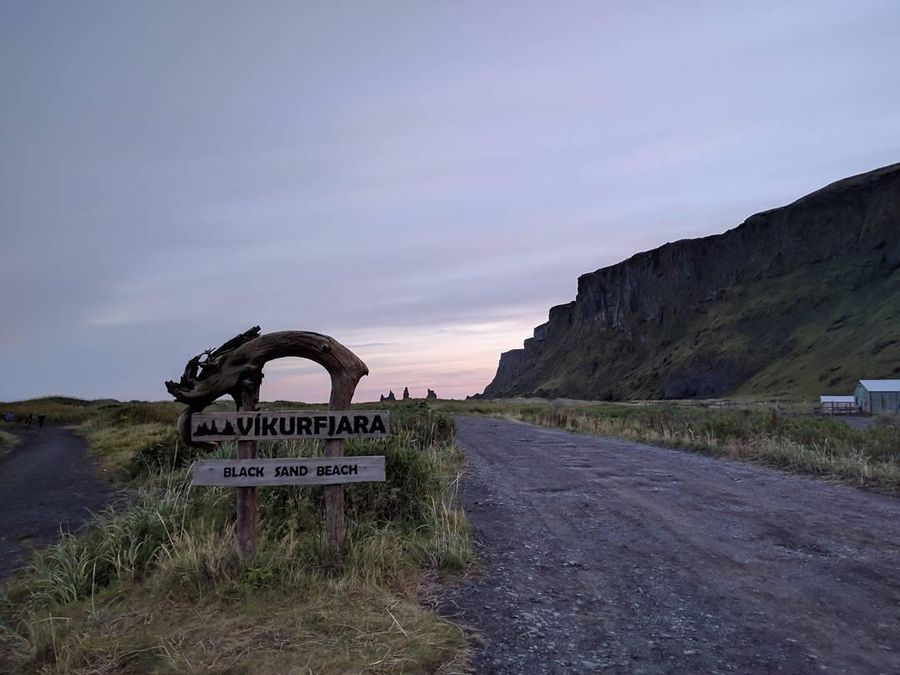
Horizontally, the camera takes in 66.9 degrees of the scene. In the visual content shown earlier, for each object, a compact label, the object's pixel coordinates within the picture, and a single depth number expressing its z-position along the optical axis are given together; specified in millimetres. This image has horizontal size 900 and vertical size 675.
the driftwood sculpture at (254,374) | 6336
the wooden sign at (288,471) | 6082
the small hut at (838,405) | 51750
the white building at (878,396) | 52688
